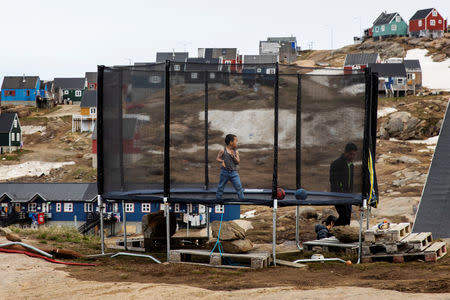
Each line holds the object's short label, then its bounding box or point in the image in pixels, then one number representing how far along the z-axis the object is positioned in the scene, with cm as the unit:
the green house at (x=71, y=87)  10762
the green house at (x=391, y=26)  11806
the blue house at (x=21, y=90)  10225
